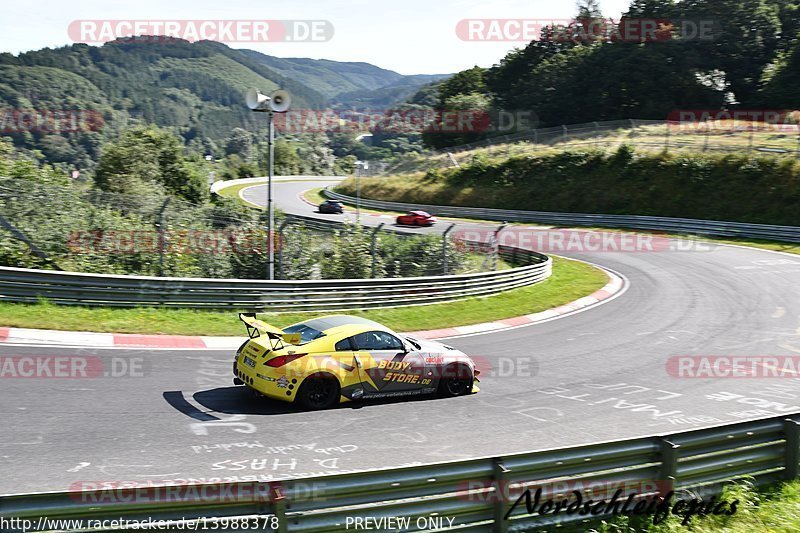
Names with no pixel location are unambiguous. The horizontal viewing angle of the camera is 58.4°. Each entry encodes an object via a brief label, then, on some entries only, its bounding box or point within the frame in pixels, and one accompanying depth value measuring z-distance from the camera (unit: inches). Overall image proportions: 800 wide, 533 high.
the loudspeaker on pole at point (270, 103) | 605.9
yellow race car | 423.5
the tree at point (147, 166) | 1397.6
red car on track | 1791.3
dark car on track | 2084.0
